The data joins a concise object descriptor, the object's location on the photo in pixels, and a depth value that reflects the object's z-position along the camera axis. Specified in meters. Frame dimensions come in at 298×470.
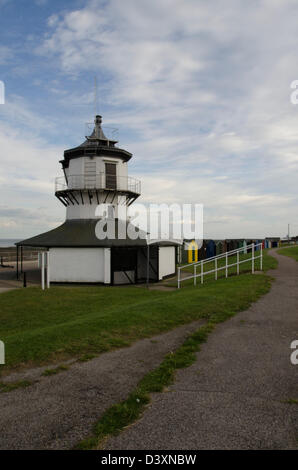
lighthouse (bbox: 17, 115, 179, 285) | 21.25
